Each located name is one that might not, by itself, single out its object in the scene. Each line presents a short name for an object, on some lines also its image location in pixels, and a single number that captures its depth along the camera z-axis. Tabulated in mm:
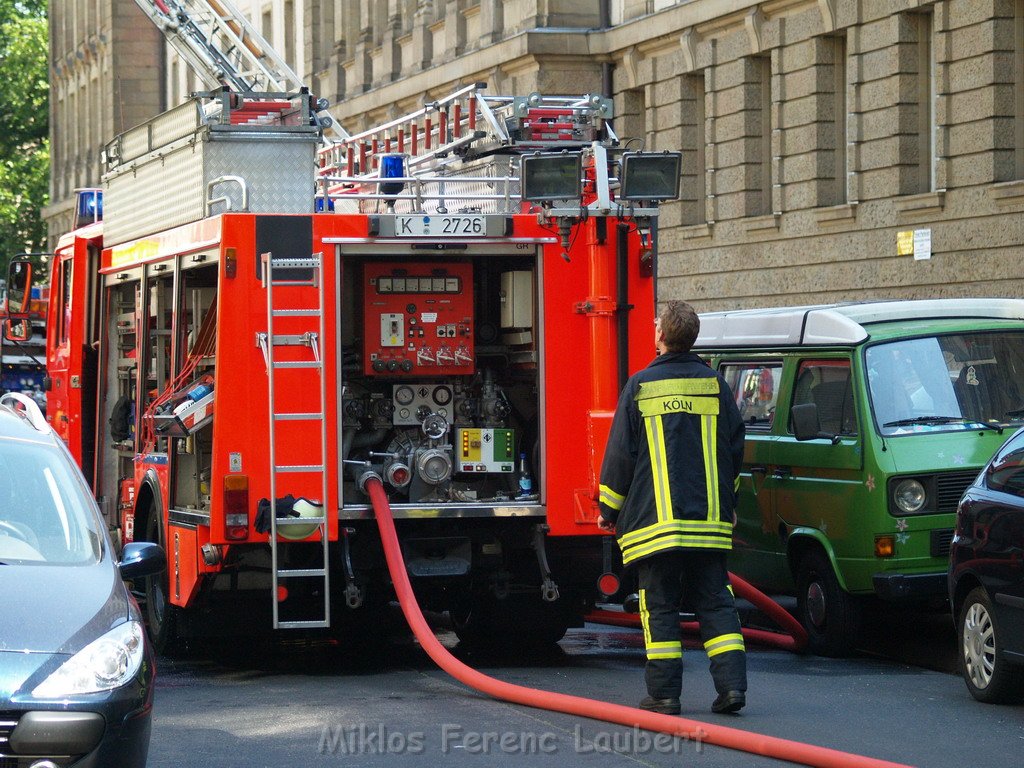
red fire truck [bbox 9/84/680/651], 14293
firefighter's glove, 14192
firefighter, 12056
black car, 12666
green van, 15491
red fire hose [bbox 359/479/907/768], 10502
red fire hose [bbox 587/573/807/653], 15762
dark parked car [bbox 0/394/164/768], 8536
